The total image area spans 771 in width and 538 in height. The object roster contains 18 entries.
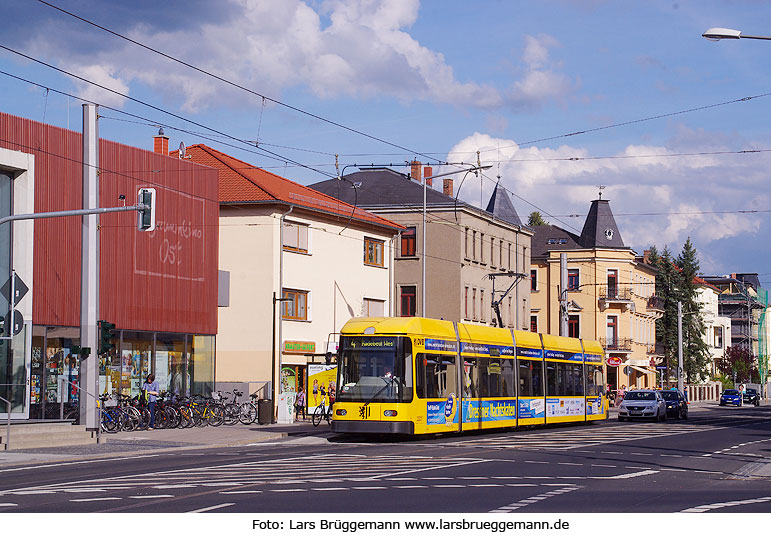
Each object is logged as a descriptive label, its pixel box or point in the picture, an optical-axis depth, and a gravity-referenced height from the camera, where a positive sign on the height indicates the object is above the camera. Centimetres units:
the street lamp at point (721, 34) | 2152 +597
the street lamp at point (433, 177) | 4588 +722
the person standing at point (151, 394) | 3644 -117
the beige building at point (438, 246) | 6462 +631
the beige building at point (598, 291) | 9138 +513
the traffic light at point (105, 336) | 3003 +53
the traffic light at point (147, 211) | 2498 +314
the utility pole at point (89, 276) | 3134 +220
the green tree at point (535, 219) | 11912 +1413
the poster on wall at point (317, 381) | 4467 -98
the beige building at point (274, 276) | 4591 +328
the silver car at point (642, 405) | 5175 -222
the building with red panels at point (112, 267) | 3294 +283
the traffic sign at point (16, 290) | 2958 +178
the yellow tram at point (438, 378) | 2969 -61
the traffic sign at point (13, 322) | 2652 +80
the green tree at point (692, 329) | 10731 +249
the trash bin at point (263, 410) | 4094 -189
